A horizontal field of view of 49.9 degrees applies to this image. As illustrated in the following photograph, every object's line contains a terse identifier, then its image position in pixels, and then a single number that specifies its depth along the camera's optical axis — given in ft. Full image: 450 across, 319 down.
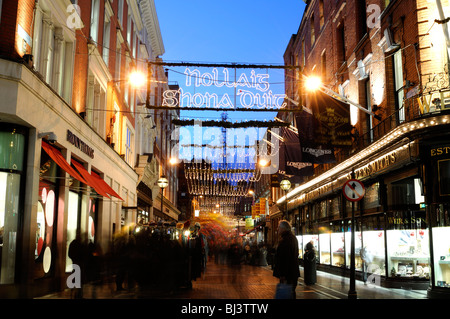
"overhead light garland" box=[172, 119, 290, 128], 70.69
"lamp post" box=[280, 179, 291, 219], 85.66
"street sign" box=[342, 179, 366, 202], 44.65
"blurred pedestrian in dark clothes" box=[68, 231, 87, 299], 36.99
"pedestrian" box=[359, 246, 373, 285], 60.75
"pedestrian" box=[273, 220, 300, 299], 28.45
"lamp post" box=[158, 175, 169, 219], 95.38
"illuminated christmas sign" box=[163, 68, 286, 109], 60.70
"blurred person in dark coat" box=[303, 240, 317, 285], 58.95
